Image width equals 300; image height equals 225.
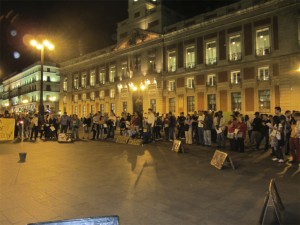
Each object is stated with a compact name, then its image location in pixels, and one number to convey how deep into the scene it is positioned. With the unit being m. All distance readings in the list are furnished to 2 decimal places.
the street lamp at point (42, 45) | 16.56
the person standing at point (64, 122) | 17.97
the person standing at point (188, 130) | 14.85
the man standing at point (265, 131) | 12.19
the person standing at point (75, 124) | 17.51
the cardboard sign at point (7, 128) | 13.10
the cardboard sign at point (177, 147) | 11.66
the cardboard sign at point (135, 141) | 14.41
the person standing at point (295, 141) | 8.95
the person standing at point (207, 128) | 13.48
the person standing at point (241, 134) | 11.59
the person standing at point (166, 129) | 16.73
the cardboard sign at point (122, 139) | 15.38
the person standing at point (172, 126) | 16.14
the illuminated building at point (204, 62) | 25.23
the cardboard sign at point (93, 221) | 2.37
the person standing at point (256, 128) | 12.48
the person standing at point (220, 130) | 12.76
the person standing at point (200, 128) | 14.22
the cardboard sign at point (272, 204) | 3.99
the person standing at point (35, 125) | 17.77
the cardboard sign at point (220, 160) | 8.14
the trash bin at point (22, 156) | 9.55
